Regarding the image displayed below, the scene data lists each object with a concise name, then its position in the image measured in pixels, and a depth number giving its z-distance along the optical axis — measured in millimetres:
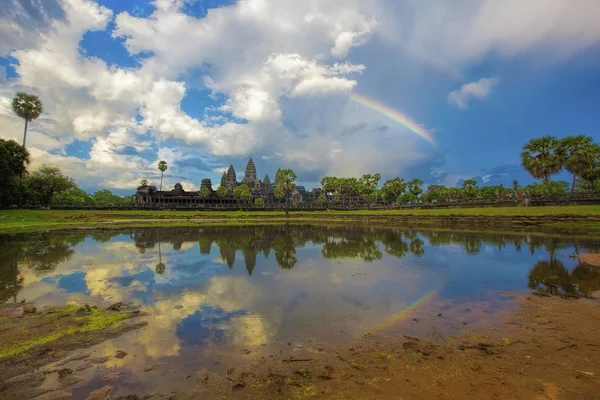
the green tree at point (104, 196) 164425
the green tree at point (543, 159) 52656
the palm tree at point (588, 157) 49250
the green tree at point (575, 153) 49688
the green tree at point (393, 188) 108812
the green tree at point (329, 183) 124938
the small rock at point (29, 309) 8852
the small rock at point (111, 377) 5488
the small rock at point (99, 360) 6109
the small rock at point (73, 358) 6004
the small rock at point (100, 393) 4972
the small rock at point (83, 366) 5834
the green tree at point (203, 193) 111750
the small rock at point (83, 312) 8695
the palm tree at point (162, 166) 100438
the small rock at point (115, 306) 9304
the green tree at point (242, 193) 117750
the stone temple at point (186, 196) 107500
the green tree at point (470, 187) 111588
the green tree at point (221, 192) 117194
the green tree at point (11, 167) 51781
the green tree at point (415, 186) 116250
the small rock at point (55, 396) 4945
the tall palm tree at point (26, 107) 63938
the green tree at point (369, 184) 110062
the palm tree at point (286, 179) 79625
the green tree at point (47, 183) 75888
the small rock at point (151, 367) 5828
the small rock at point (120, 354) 6355
